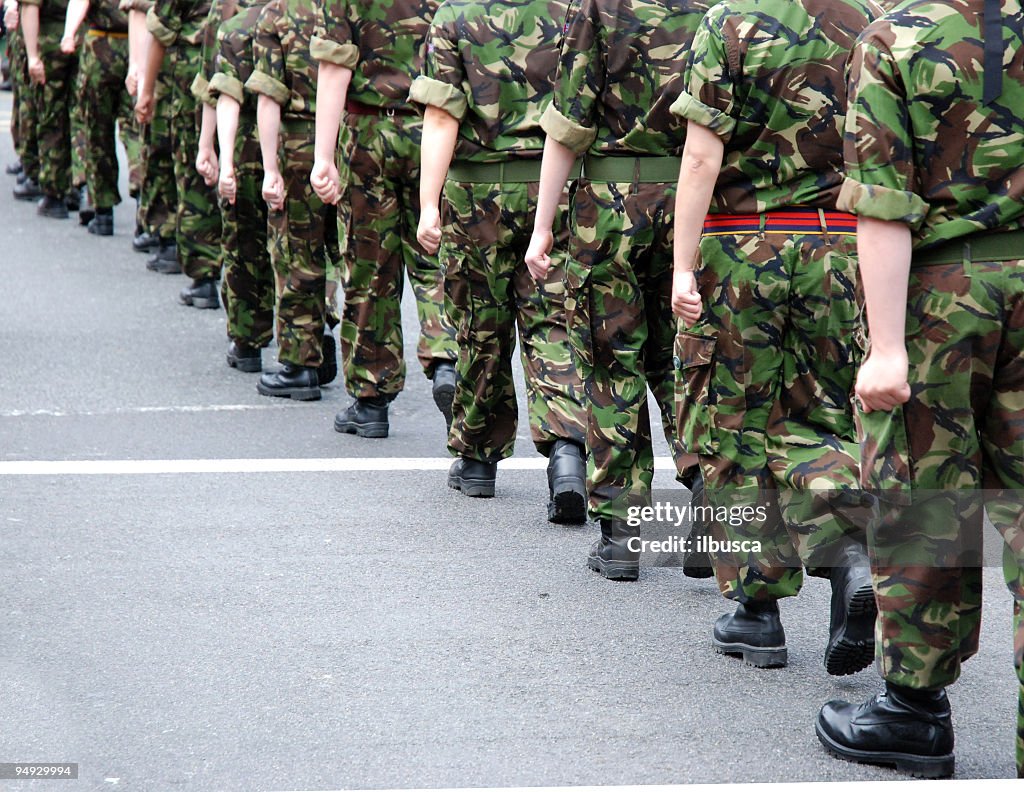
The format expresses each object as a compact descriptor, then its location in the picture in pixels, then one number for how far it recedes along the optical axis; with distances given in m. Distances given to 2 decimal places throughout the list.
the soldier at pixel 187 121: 21.03
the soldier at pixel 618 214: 10.60
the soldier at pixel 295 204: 15.77
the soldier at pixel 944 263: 7.20
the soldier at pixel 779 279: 9.21
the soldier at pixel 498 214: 12.16
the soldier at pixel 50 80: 26.84
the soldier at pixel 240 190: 16.78
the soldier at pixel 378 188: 14.40
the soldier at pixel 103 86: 24.53
